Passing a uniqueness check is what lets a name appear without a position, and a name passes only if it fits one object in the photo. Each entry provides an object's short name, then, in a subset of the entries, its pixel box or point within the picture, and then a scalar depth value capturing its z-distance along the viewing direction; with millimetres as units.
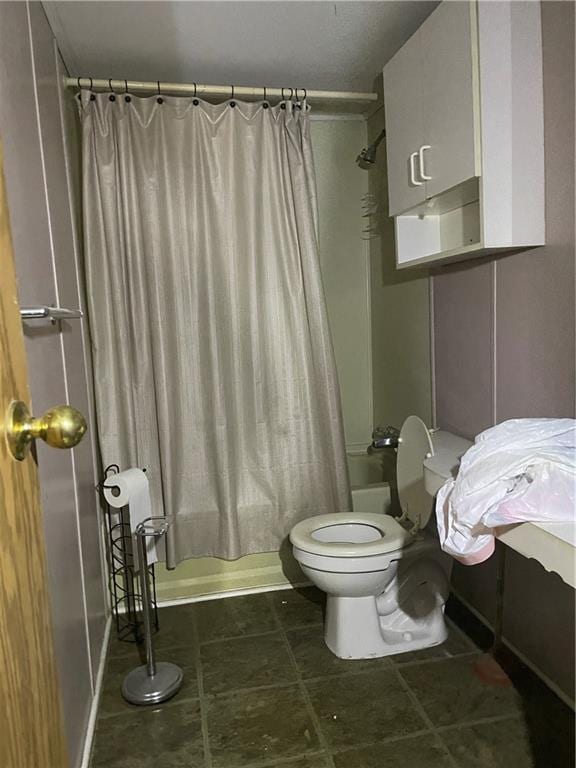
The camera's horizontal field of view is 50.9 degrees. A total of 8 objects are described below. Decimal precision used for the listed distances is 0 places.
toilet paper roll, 2051
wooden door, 731
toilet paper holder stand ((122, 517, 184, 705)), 1943
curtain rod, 2301
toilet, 2039
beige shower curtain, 2371
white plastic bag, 1273
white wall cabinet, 1646
